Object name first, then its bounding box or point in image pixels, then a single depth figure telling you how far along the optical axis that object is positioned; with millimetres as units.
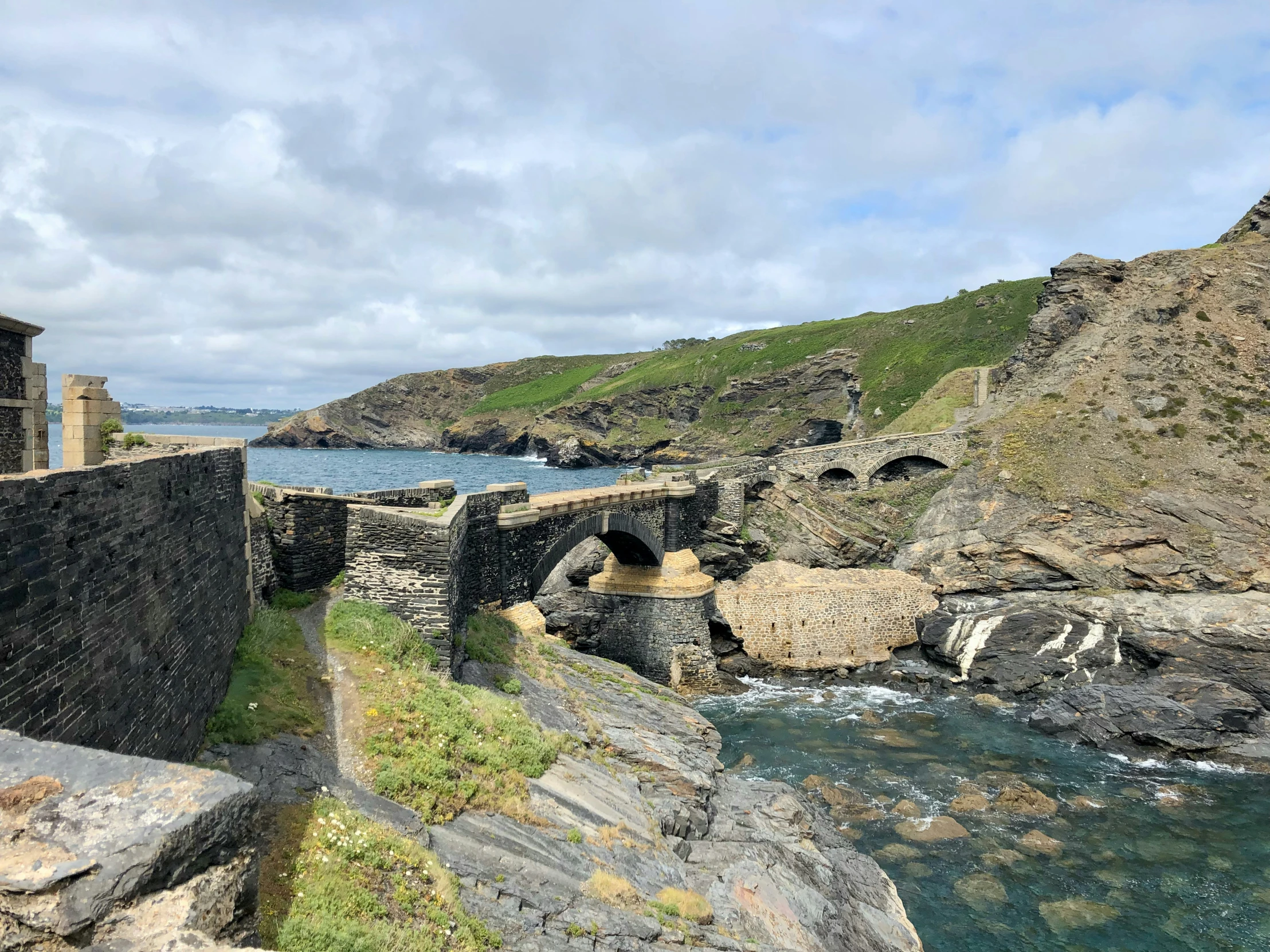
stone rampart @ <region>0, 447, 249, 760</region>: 8031
